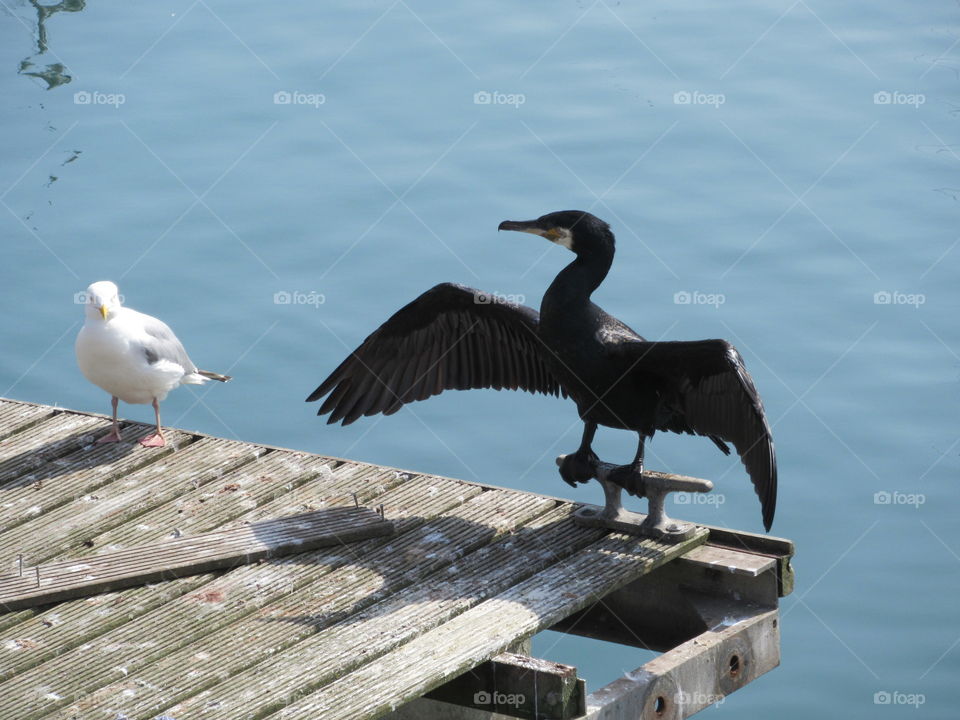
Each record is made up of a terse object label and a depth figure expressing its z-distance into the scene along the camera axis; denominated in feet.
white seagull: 32.50
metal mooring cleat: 27.89
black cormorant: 27.25
